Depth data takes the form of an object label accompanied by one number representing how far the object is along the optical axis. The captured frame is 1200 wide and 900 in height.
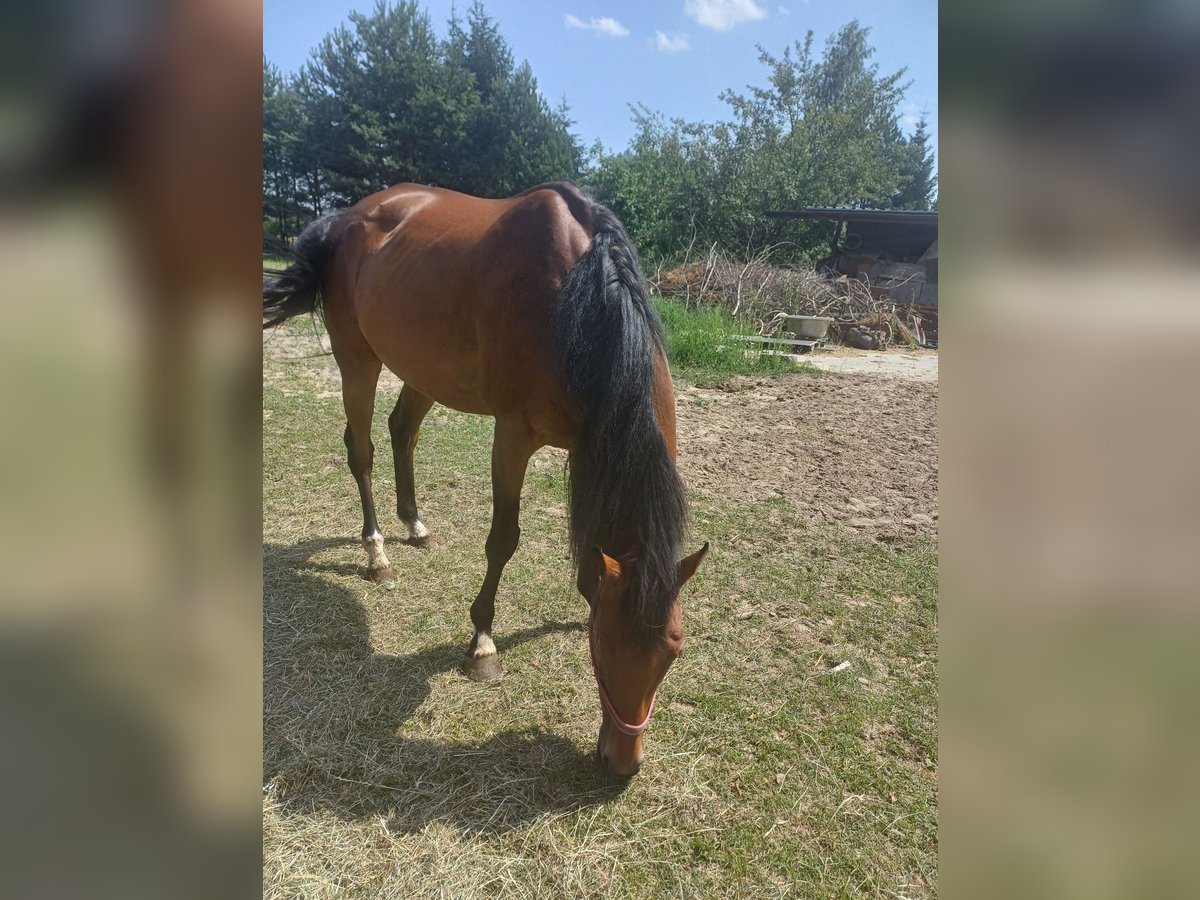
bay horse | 2.00
